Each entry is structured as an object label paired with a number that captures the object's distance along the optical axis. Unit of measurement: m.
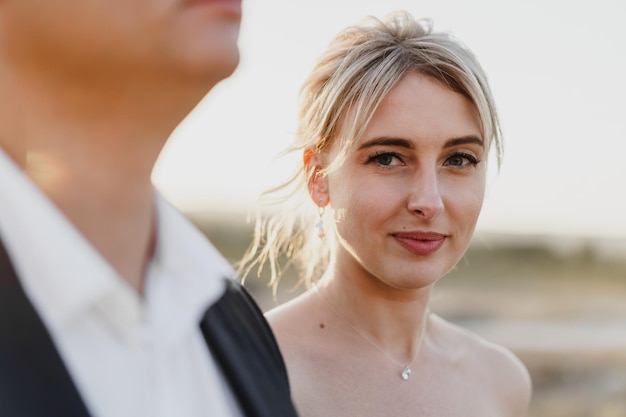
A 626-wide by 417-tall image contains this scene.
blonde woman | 1.12
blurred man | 0.66
